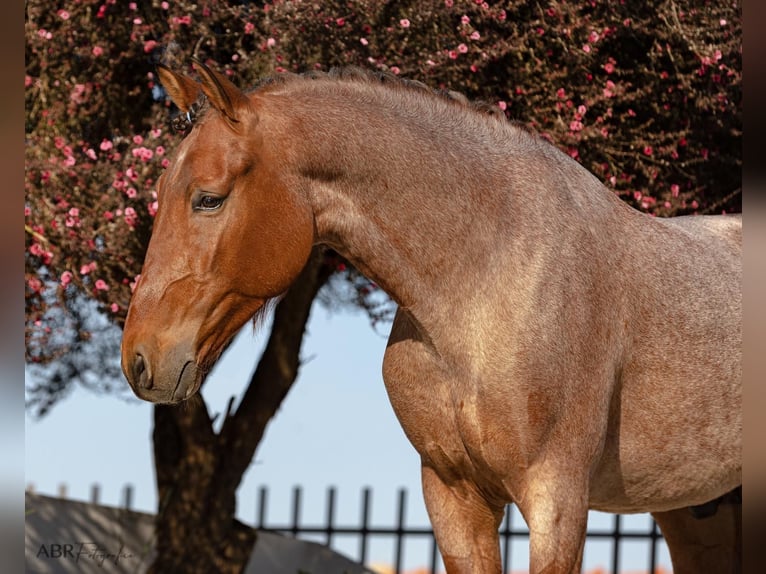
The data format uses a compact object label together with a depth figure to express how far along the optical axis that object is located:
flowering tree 9.71
